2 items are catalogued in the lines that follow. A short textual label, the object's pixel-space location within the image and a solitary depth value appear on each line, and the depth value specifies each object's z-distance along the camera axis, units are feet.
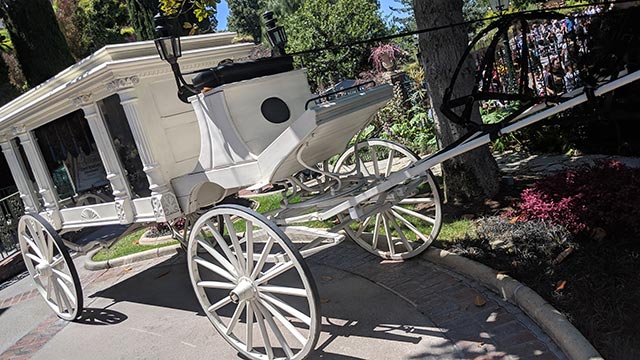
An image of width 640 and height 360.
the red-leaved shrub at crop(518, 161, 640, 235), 12.75
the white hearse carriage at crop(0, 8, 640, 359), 11.36
